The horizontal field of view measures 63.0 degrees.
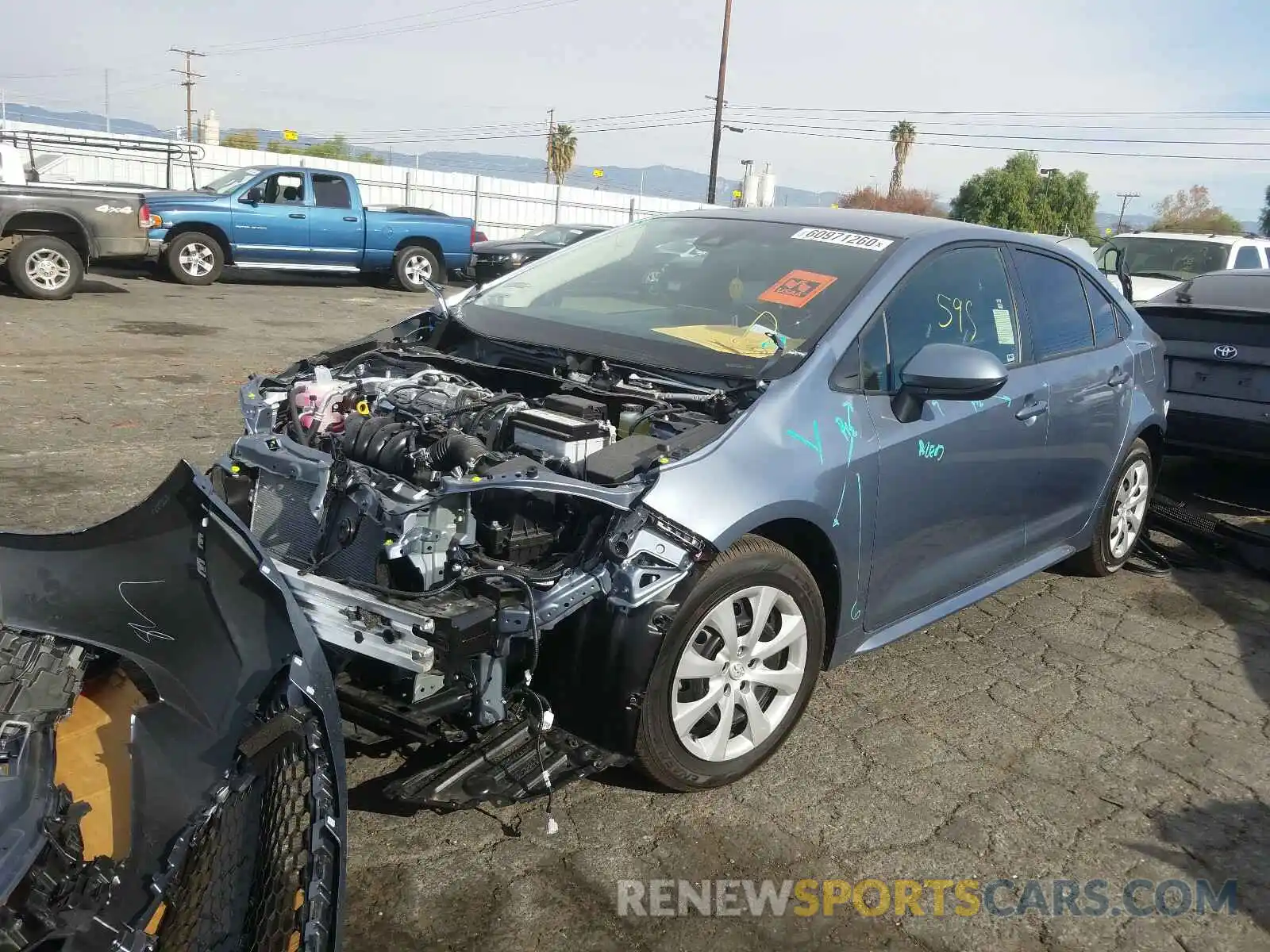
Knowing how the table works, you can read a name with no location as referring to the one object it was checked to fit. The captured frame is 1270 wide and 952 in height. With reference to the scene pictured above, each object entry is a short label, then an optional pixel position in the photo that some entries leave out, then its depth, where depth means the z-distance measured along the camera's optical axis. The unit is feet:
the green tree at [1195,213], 200.85
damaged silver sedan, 8.25
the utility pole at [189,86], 211.20
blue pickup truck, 50.62
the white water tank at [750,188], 90.01
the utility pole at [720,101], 111.04
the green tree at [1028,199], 175.52
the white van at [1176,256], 41.16
